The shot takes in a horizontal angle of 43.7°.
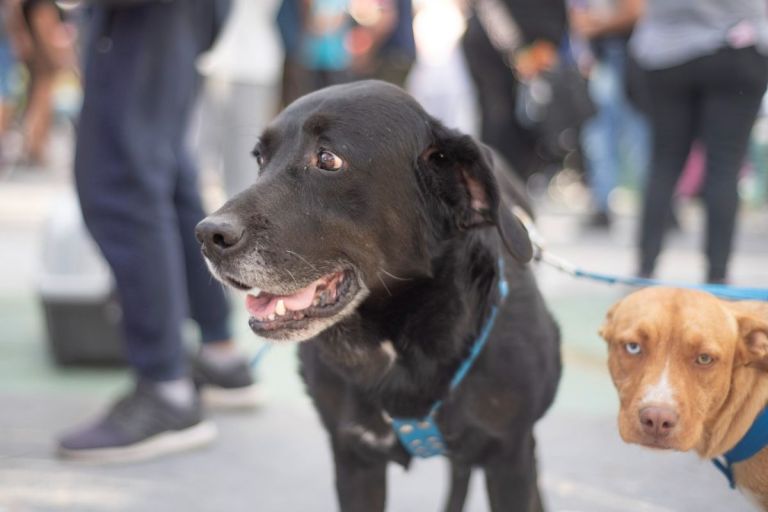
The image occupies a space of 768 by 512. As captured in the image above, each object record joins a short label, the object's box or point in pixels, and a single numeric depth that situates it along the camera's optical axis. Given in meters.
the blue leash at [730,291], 2.07
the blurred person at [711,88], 4.16
